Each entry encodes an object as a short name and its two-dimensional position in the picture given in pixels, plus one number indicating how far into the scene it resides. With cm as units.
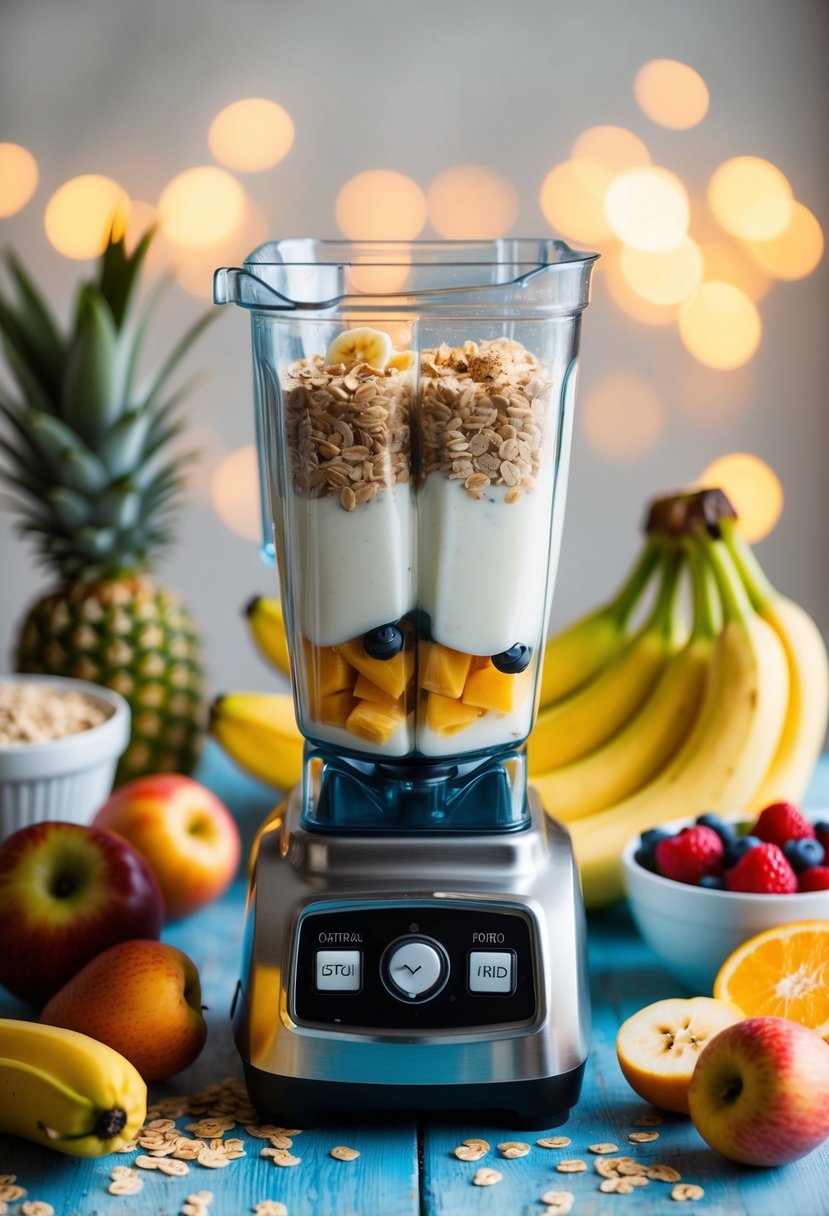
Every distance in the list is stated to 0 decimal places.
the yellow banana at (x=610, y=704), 119
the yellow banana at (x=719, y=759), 104
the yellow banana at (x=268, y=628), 129
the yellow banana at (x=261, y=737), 122
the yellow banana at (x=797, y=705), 111
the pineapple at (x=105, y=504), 130
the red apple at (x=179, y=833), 106
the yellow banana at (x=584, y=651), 125
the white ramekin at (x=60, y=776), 110
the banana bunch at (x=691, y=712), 107
